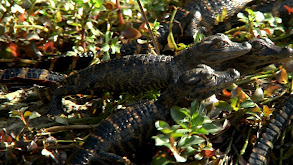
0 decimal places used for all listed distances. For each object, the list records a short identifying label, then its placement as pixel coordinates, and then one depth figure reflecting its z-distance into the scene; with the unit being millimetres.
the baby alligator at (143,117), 4977
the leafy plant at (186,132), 4289
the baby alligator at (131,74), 6418
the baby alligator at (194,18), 7889
